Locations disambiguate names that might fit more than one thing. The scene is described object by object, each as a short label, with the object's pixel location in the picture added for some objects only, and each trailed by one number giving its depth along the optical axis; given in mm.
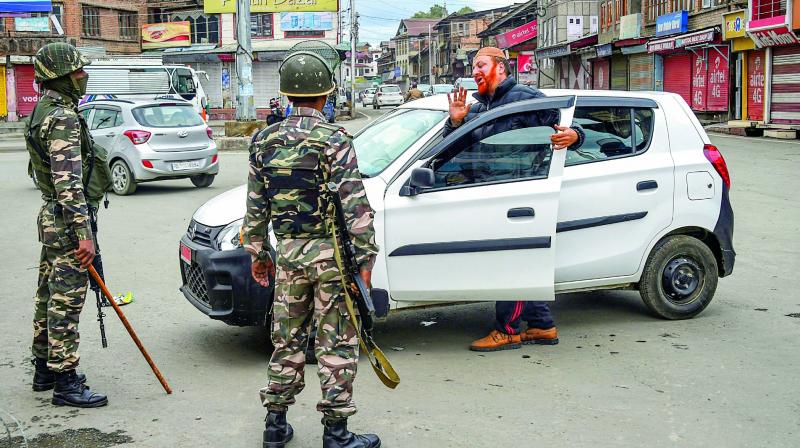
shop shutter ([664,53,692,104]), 38812
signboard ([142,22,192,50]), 55406
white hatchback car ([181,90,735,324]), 5566
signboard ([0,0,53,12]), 40750
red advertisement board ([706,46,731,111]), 35031
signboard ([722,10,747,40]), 31844
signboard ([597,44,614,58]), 47594
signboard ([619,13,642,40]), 45062
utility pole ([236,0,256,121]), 27891
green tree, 173900
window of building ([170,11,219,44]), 55875
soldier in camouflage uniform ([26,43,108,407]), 4652
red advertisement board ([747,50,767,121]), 30797
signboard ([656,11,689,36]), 38844
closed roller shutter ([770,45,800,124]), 28828
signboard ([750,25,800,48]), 28550
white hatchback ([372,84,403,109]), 65500
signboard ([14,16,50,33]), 46469
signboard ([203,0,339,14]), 46844
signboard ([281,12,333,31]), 52906
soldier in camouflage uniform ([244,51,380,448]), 4004
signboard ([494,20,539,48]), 67688
